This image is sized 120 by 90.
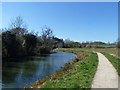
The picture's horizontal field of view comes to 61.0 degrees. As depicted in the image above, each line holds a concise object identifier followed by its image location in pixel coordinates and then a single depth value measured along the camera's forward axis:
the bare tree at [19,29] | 26.05
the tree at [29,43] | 22.54
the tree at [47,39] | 35.03
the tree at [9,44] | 16.38
